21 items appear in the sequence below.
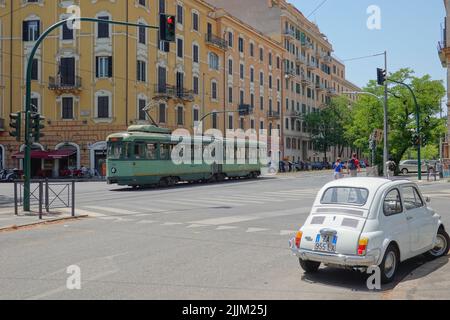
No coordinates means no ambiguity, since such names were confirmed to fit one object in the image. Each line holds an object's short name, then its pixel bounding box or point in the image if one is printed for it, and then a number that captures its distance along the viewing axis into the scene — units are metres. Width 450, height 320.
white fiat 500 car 7.00
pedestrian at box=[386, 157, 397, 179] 29.53
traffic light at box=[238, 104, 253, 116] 57.50
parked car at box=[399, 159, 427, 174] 52.86
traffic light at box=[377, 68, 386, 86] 28.00
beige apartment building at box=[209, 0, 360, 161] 69.56
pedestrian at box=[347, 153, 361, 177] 29.00
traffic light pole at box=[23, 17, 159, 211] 16.00
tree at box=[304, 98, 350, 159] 75.50
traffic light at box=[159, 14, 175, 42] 16.06
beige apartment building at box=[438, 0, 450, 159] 35.81
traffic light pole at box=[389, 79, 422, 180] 35.07
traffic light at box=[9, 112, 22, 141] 16.41
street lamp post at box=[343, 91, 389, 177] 33.06
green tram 27.44
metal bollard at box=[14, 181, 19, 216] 15.49
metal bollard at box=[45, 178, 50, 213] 15.50
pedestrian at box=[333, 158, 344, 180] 27.55
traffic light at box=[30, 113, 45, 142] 16.45
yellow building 41.41
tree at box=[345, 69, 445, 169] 46.12
